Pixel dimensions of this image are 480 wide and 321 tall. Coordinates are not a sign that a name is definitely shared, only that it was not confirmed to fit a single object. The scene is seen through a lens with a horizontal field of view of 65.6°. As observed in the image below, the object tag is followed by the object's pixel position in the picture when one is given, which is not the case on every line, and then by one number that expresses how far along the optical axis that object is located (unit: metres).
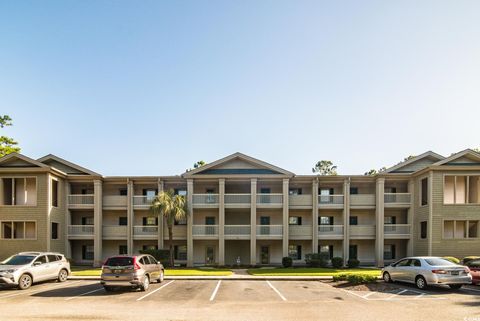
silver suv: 17.72
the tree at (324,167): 80.19
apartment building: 29.25
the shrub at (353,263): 30.67
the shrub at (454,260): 25.17
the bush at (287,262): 30.58
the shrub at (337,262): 30.34
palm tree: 29.53
